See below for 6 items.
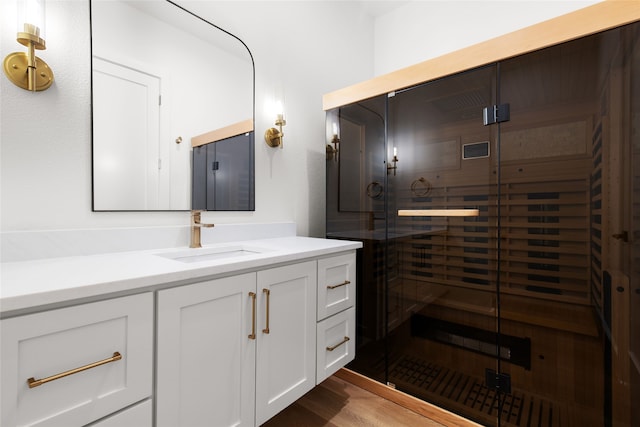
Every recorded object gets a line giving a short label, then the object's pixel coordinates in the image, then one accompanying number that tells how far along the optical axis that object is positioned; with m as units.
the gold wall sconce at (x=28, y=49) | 1.00
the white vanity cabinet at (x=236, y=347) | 0.91
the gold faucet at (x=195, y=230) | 1.42
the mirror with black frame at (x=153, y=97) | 1.23
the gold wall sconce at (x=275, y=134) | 1.85
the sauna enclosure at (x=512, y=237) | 1.10
